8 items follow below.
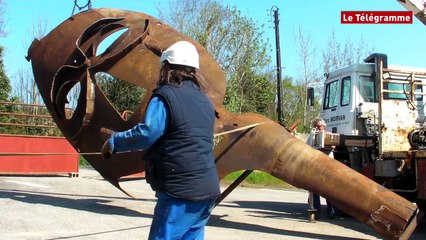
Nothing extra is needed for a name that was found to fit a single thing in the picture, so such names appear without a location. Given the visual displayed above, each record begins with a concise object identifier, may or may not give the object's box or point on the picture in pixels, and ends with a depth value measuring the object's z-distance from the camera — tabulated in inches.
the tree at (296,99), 1471.5
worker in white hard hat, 131.5
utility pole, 1086.8
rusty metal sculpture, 264.7
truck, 342.3
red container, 651.5
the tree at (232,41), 1248.2
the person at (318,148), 374.9
